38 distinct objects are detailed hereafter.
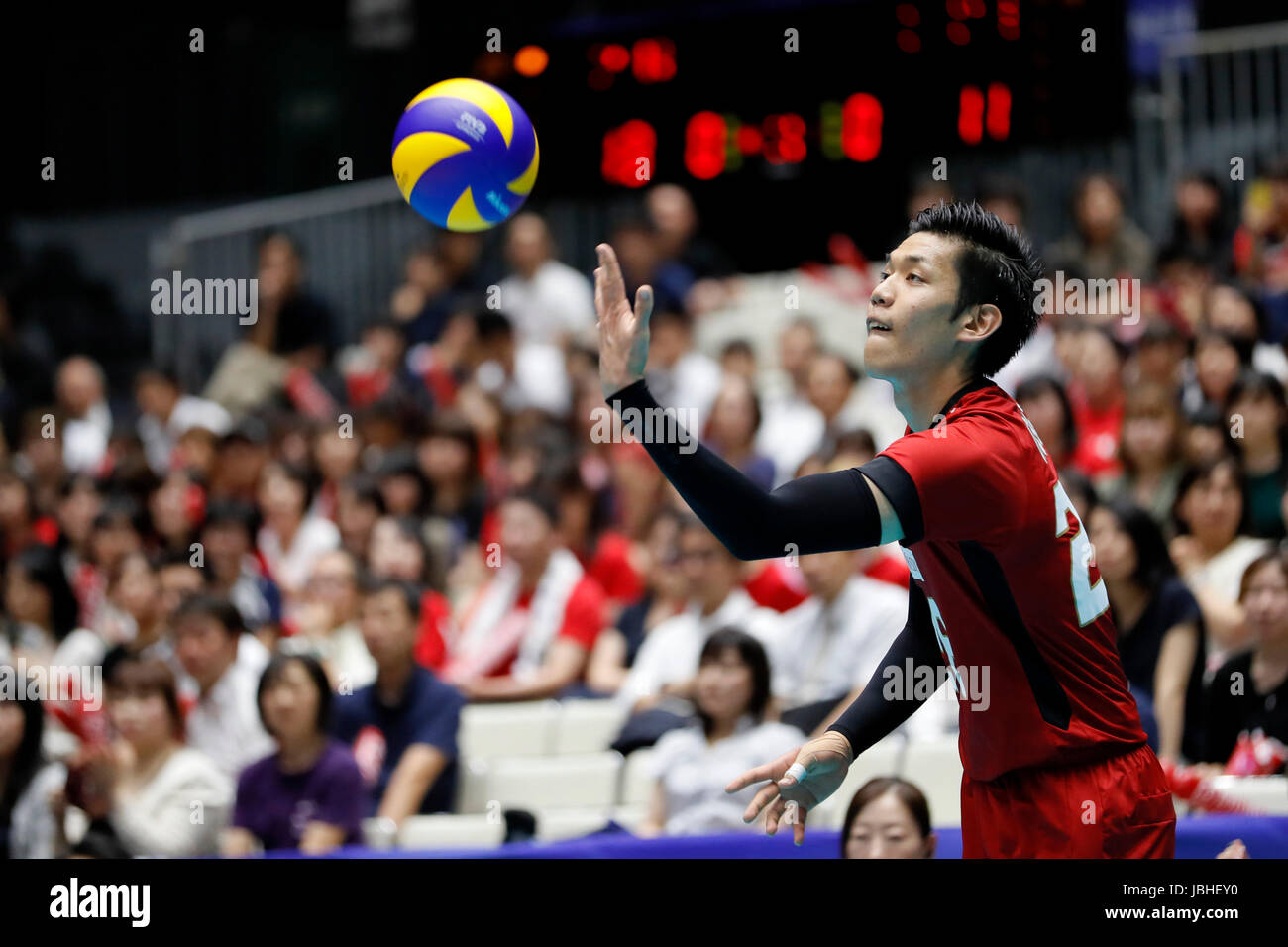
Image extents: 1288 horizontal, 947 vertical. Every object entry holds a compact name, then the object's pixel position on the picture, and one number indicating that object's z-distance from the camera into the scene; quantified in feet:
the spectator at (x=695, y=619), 25.21
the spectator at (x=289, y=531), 32.58
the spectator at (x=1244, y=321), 27.45
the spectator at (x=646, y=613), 27.12
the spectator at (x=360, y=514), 31.07
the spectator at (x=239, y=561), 30.45
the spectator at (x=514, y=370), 37.58
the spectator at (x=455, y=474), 33.45
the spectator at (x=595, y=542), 29.96
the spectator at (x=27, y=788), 22.02
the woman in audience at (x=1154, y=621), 20.51
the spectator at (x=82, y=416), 40.34
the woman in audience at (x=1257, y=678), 18.88
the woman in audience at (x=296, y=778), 21.62
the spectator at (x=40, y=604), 29.78
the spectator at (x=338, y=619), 27.35
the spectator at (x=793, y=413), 33.04
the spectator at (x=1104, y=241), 34.22
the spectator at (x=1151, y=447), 25.61
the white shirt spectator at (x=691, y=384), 35.73
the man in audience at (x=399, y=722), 23.06
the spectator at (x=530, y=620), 27.68
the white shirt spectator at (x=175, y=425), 40.19
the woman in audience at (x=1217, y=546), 22.41
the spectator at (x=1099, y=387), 28.86
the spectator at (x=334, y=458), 35.50
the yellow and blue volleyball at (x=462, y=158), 14.74
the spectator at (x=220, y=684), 25.23
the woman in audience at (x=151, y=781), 21.45
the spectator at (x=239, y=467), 36.06
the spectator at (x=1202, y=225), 33.22
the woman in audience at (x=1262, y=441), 24.40
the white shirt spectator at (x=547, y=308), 39.58
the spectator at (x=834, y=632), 22.75
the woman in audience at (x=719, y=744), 20.29
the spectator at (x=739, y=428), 31.41
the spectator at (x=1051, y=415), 26.25
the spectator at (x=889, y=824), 15.66
